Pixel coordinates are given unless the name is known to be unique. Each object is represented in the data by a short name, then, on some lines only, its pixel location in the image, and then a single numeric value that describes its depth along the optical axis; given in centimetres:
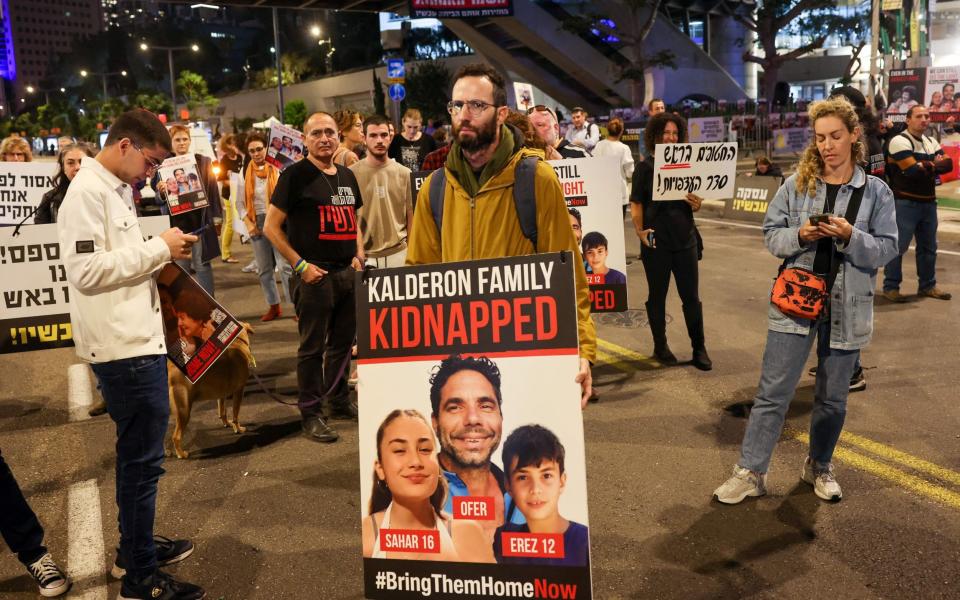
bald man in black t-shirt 580
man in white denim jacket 353
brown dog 563
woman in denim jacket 427
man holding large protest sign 326
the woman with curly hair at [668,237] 706
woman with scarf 979
